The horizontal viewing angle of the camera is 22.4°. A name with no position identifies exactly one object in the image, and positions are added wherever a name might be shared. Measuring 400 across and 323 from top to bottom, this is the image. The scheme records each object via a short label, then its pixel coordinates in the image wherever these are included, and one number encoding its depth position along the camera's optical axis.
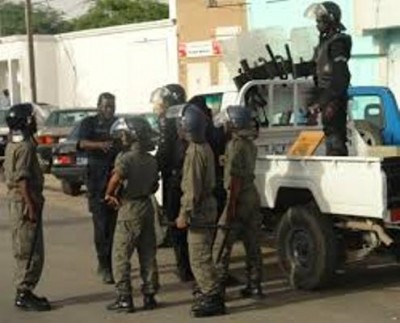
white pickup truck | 8.59
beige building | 28.33
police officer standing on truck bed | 9.53
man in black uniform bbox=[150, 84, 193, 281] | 10.12
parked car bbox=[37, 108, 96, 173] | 21.45
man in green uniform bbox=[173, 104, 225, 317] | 8.47
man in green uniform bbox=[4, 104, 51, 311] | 8.95
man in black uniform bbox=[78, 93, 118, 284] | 10.30
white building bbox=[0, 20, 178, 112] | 32.84
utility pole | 36.56
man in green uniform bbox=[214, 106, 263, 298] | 9.02
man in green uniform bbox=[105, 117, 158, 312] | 8.70
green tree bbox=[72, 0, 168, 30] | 58.81
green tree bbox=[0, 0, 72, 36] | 75.06
